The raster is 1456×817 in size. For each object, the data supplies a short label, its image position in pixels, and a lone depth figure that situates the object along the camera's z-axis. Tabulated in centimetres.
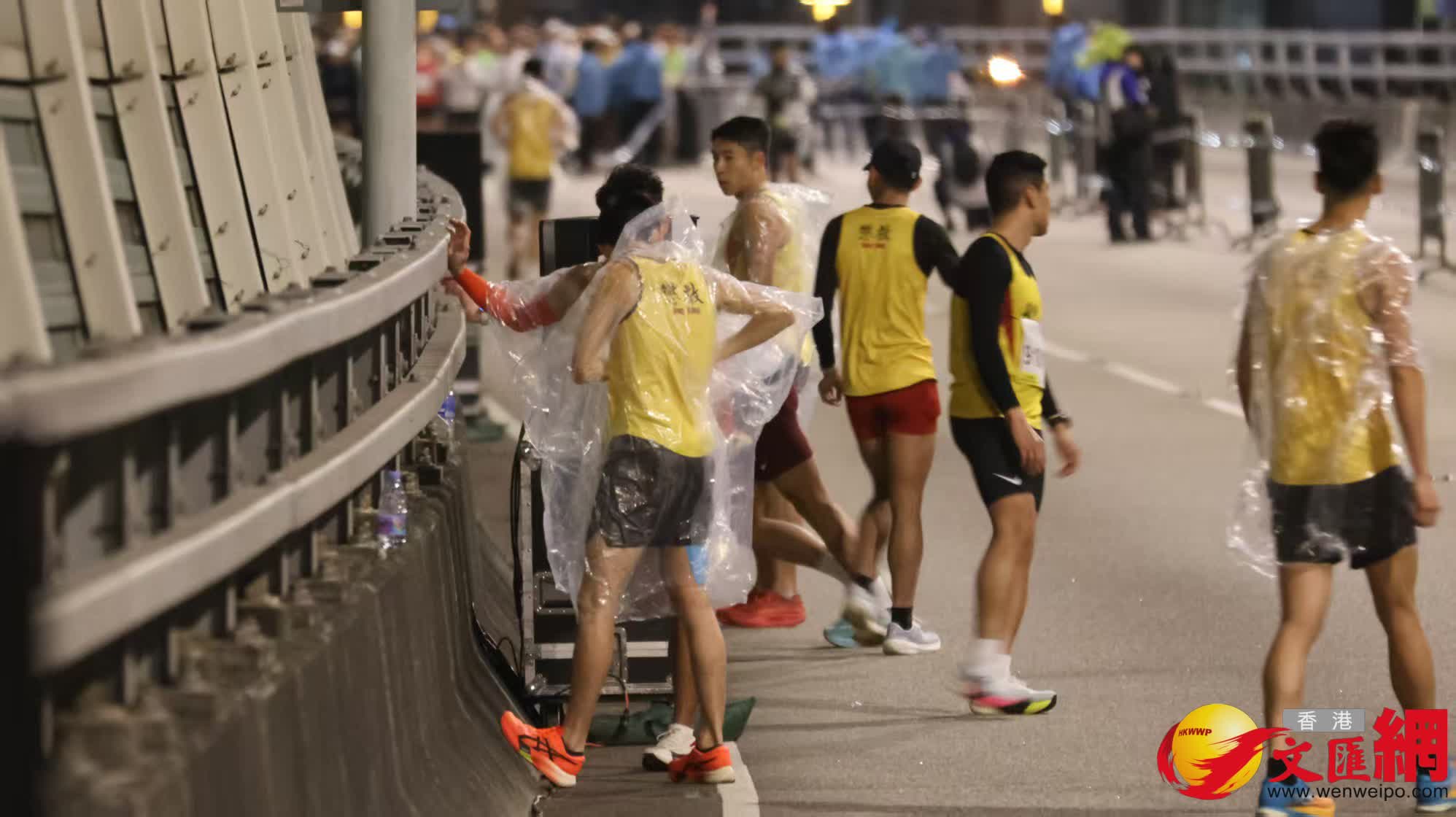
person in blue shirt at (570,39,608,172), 9906
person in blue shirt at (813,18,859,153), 10244
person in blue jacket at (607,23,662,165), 10019
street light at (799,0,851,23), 11468
